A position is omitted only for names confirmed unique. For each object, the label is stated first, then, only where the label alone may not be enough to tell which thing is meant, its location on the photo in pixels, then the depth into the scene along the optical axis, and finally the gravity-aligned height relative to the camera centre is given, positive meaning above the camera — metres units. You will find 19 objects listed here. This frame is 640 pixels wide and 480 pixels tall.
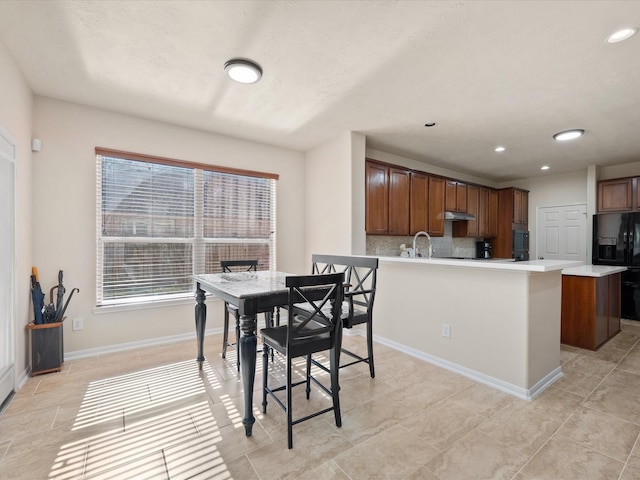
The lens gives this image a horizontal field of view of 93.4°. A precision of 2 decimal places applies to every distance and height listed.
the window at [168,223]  3.30 +0.19
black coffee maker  6.36 -0.22
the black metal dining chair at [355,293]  2.53 -0.45
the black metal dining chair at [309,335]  1.79 -0.65
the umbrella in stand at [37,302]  2.68 -0.58
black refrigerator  4.62 -0.13
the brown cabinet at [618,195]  4.87 +0.75
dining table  1.92 -0.43
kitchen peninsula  2.37 -0.71
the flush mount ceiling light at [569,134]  3.69 +1.32
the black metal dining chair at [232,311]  2.75 -0.65
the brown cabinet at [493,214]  6.24 +0.53
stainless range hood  5.27 +0.42
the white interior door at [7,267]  2.24 -0.23
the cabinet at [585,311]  3.34 -0.82
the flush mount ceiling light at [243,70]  2.31 +1.34
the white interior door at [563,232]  5.73 +0.15
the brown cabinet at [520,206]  6.16 +0.69
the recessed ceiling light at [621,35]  1.95 +1.36
